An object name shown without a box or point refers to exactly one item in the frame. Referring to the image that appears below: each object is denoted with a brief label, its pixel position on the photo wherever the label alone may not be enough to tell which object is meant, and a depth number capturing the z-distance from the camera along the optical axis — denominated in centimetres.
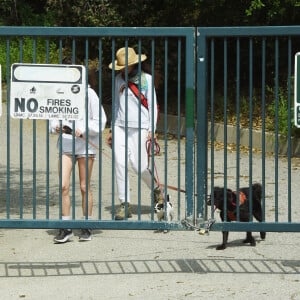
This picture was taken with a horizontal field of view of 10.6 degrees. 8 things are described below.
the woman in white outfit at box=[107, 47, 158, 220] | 1395
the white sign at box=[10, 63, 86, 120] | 1225
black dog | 1301
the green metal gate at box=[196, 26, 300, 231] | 1217
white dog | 1435
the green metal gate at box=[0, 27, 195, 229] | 1218
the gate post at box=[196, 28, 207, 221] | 1219
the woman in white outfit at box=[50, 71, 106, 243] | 1384
